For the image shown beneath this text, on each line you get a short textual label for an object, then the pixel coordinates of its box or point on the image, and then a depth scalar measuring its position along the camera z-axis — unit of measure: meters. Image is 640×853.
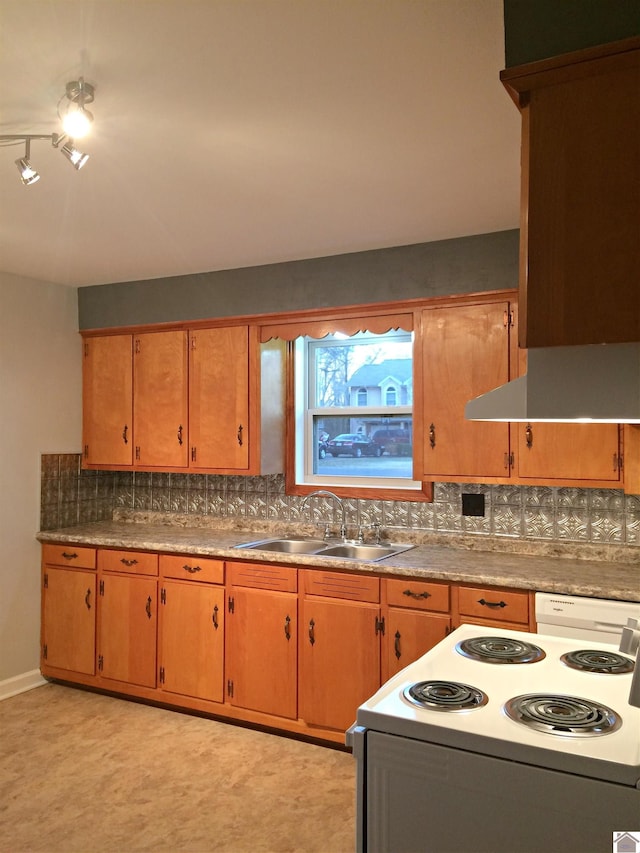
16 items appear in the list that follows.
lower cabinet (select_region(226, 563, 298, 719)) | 3.59
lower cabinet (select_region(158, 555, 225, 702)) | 3.82
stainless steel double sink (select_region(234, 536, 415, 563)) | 3.81
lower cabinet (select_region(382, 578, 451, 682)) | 3.20
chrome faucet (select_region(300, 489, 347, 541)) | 4.07
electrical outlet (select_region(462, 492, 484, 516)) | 3.72
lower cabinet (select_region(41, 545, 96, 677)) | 4.27
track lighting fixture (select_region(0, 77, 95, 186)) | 1.94
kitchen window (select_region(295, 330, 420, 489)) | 4.13
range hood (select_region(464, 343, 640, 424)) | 1.40
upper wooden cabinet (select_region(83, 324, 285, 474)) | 4.12
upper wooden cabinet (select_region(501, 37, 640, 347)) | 1.34
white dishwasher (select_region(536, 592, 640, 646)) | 2.77
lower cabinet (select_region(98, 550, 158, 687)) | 4.05
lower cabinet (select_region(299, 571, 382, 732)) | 3.37
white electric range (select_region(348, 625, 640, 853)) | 1.36
